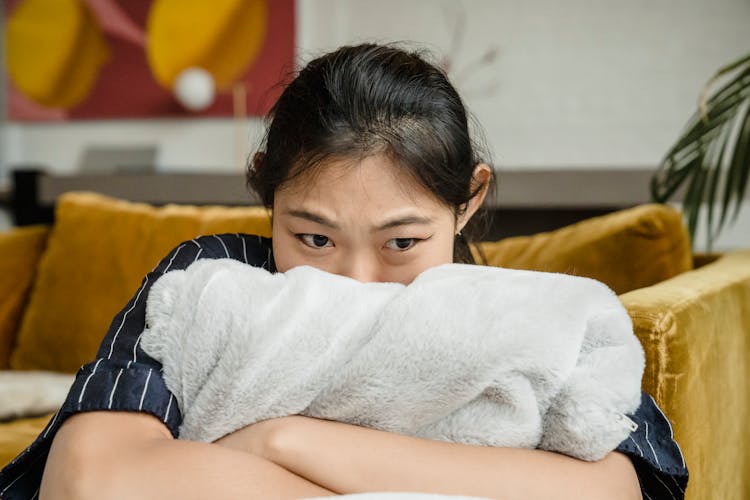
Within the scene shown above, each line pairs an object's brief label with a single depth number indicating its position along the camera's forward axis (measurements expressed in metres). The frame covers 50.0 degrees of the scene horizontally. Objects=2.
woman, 0.65
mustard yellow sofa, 0.90
